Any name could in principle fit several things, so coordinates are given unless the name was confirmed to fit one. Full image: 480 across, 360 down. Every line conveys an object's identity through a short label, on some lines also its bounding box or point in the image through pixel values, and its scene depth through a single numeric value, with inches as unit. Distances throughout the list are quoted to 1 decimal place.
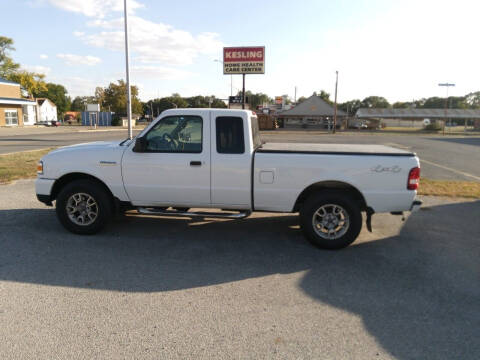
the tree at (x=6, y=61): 3468.8
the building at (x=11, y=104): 2277.3
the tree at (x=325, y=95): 4738.4
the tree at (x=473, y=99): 6380.9
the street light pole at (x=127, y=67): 730.8
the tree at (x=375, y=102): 5672.7
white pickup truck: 199.8
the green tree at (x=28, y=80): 3376.0
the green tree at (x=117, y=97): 3376.0
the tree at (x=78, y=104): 6269.7
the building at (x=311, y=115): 2800.2
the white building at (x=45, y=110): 3437.5
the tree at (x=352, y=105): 5152.6
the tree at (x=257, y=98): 5433.1
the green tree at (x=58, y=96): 4836.1
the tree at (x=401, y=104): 5807.1
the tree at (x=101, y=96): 3481.8
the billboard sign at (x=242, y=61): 1295.5
